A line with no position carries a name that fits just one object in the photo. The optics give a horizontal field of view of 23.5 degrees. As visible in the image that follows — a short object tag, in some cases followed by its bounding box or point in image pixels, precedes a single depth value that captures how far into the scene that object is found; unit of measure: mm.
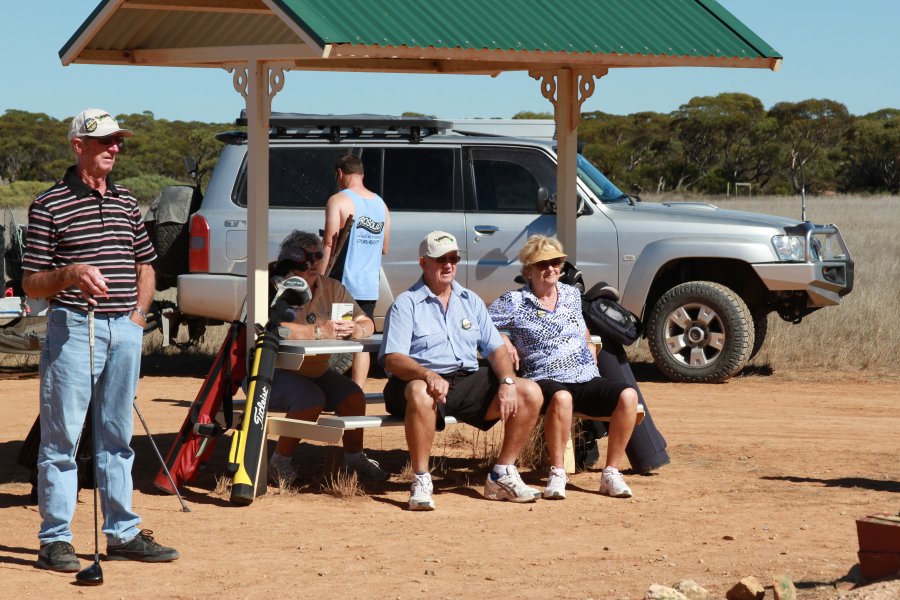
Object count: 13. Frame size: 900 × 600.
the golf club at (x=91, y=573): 8346
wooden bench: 10978
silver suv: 17433
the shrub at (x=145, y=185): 60663
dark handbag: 11994
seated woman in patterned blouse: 11183
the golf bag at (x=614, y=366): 12006
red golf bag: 11242
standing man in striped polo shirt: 8481
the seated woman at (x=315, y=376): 11559
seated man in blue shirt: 10825
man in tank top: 13838
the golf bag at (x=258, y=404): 10725
